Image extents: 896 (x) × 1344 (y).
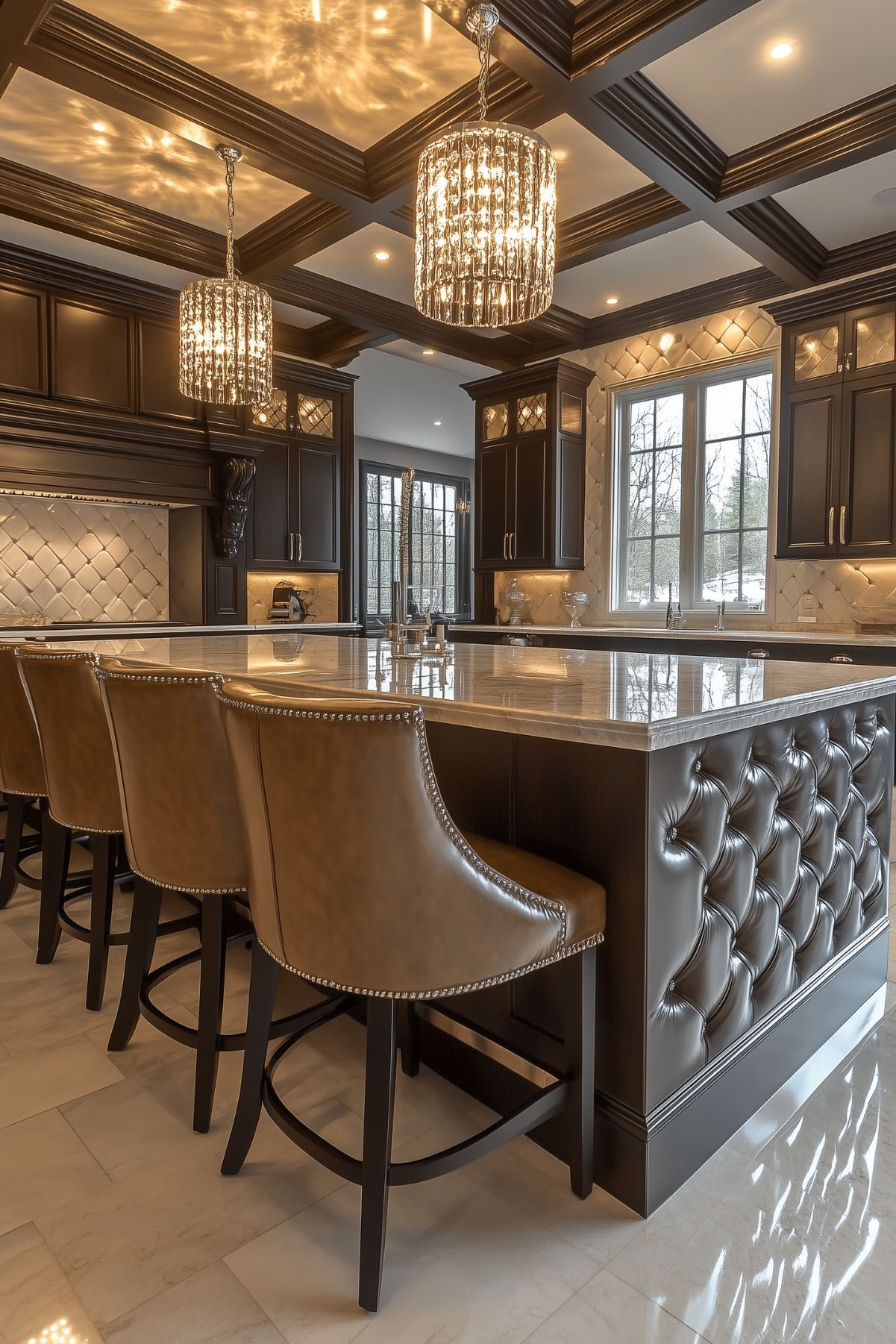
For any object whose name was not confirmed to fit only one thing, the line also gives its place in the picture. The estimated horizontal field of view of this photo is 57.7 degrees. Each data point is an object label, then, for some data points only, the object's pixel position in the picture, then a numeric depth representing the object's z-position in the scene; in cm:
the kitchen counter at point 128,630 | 445
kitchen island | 137
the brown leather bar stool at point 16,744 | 236
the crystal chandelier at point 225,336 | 320
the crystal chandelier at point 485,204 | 212
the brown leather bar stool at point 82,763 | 192
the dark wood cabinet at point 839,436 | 441
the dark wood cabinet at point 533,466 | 598
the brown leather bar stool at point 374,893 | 110
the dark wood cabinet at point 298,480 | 587
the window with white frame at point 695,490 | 541
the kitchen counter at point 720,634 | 422
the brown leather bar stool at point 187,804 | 151
